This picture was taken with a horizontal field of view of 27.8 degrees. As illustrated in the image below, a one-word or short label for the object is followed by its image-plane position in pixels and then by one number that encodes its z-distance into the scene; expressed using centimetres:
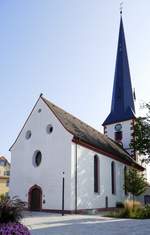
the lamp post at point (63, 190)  2294
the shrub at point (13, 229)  661
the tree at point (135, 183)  3120
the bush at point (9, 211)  761
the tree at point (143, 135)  2794
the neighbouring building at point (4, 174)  5870
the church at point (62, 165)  2383
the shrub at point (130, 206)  2053
